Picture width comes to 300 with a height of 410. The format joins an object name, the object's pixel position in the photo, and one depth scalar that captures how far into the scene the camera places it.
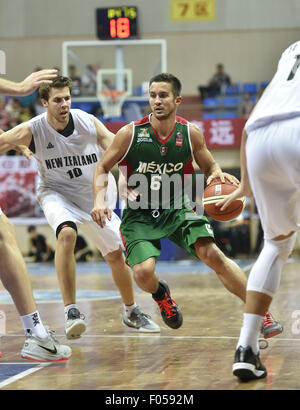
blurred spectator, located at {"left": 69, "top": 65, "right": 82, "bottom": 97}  16.83
